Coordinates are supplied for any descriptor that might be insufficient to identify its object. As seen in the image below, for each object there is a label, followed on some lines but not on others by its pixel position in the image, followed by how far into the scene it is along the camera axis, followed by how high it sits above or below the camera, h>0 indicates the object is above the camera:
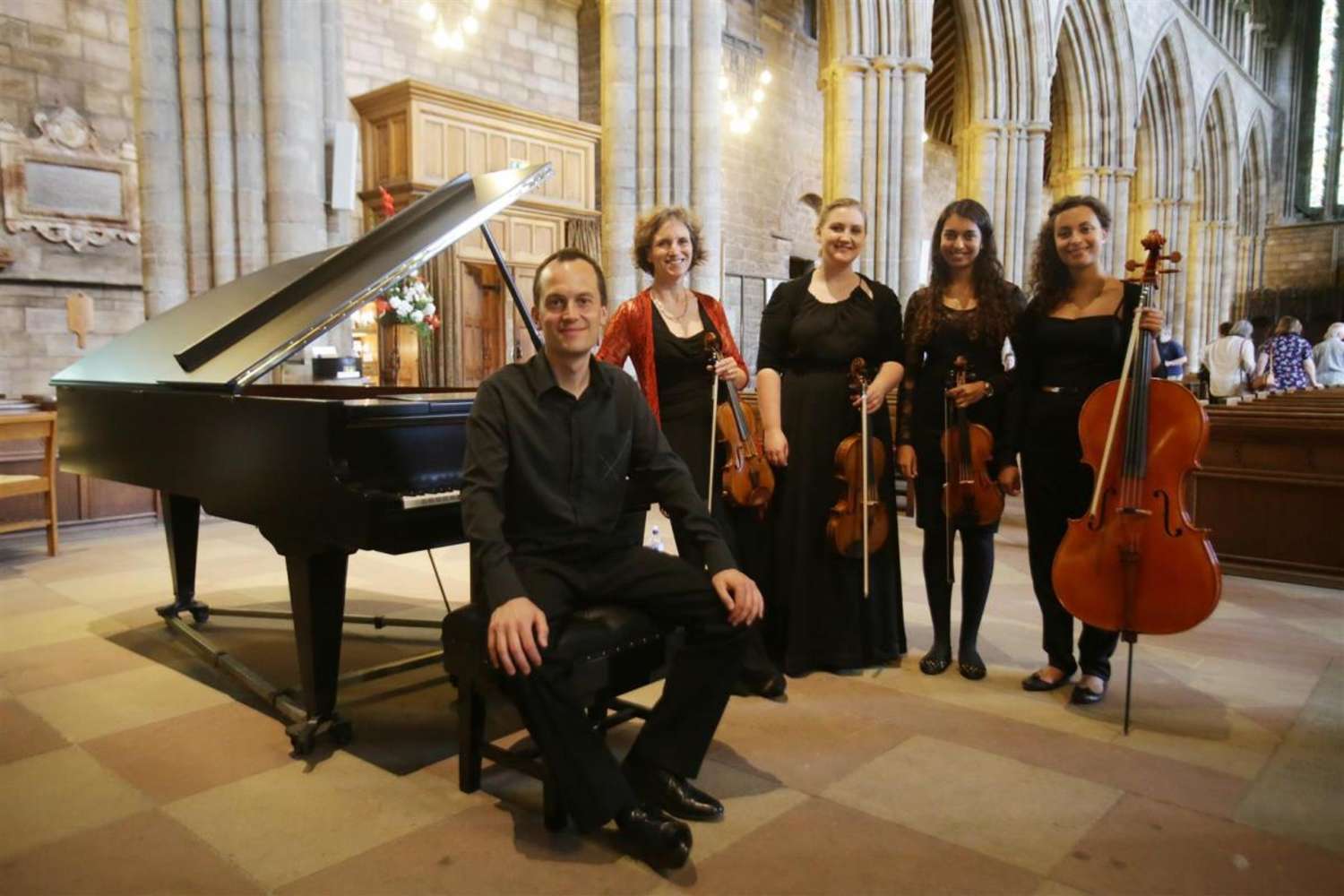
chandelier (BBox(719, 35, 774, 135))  13.53 +4.52
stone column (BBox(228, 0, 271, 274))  6.39 +1.76
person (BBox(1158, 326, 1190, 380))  8.13 +0.21
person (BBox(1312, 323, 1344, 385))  10.04 +0.22
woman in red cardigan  3.08 +0.11
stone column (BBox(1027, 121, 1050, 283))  14.27 +3.07
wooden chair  4.71 -0.49
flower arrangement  6.86 +0.56
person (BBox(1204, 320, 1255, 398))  8.64 +0.16
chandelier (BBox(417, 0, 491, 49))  9.53 +4.24
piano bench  2.01 -0.64
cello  2.56 -0.42
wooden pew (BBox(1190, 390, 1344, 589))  4.82 -0.63
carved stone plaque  8.45 +1.87
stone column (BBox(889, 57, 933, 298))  11.68 +2.70
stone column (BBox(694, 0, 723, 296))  8.77 +2.56
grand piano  2.37 -0.18
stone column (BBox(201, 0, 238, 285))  6.32 +1.67
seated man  2.11 -0.38
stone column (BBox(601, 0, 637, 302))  8.68 +2.33
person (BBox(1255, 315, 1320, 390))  9.14 +0.20
